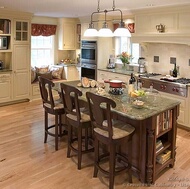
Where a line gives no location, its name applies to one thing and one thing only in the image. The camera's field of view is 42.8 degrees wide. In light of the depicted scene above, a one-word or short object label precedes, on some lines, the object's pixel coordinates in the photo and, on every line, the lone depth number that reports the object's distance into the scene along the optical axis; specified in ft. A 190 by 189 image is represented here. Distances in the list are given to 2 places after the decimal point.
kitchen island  9.05
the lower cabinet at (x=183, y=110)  14.94
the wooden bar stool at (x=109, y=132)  8.63
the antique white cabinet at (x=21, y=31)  20.25
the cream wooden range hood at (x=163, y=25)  15.08
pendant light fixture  10.68
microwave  19.70
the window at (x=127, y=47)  20.72
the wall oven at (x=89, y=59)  21.83
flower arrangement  20.40
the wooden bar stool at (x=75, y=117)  10.28
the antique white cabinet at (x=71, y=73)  24.24
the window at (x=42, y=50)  24.21
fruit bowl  9.41
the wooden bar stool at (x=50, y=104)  11.84
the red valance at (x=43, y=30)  23.17
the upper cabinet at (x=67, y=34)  24.34
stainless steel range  14.80
